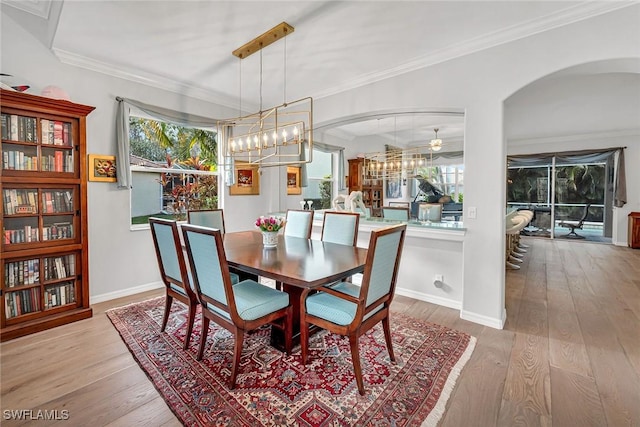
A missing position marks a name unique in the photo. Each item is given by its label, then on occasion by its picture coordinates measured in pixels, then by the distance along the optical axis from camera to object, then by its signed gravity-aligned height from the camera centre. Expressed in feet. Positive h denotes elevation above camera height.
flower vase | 9.12 -1.12
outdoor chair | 25.48 -1.81
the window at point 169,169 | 12.44 +1.48
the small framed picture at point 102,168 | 10.70 +1.25
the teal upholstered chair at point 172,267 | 7.56 -1.80
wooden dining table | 6.30 -1.49
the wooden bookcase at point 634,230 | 21.49 -1.95
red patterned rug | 5.55 -3.95
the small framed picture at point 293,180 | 18.51 +1.44
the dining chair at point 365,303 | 5.97 -2.28
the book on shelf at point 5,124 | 8.29 +2.17
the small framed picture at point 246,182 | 15.10 +1.07
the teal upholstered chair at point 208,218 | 11.66 -0.66
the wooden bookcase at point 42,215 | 8.42 -0.42
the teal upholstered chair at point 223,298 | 6.10 -2.25
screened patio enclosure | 23.95 +1.18
